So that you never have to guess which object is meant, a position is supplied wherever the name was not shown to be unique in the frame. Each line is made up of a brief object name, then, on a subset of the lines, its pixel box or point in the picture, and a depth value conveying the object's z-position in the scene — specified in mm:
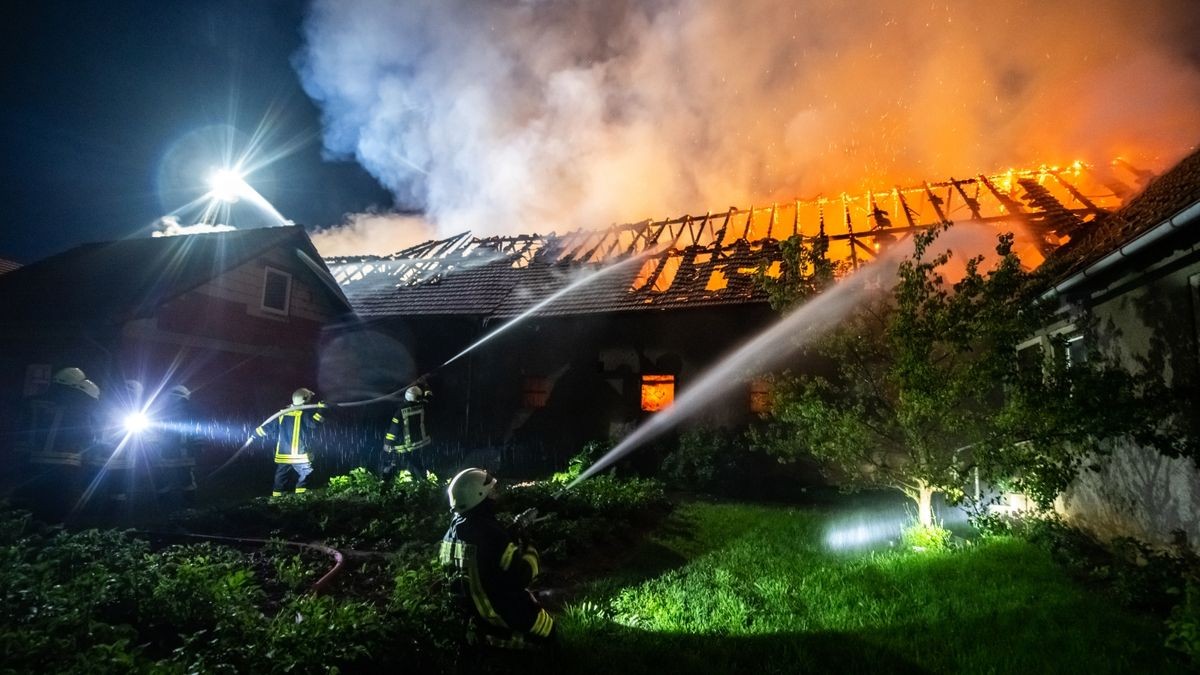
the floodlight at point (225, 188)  17234
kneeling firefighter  3703
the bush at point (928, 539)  6977
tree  5965
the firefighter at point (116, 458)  8398
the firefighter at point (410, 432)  11188
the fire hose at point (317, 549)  5432
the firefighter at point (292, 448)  10320
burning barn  15000
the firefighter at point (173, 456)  9086
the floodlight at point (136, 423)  8828
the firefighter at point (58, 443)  8172
